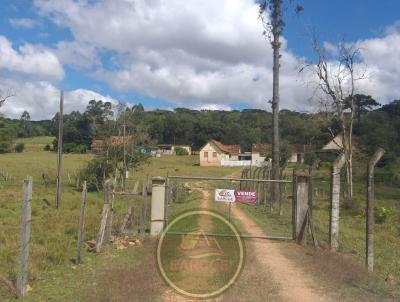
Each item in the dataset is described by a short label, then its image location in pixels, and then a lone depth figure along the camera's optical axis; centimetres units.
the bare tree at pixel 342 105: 2952
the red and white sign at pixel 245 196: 1353
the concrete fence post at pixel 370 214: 983
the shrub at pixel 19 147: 10925
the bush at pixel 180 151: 11394
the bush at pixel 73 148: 10594
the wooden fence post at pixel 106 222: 1115
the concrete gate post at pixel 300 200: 1331
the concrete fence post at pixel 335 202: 1181
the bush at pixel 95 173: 3406
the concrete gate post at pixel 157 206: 1355
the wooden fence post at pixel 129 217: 1309
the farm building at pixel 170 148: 11618
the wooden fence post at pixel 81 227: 1008
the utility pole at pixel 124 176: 3179
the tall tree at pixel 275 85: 2412
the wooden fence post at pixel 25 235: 742
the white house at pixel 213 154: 9042
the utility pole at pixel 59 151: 2172
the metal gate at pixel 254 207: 1398
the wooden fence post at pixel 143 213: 1288
